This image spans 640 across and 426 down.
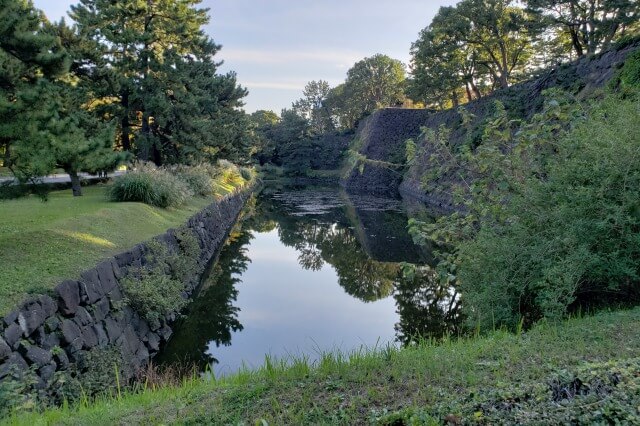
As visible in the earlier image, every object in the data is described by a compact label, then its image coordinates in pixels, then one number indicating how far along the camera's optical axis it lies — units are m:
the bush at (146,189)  12.48
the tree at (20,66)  5.93
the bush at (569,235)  4.66
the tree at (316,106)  75.88
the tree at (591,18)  19.06
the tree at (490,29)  27.44
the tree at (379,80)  61.25
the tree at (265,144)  55.13
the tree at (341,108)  67.81
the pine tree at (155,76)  16.27
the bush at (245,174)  36.24
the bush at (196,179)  18.00
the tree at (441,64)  31.03
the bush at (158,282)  7.07
